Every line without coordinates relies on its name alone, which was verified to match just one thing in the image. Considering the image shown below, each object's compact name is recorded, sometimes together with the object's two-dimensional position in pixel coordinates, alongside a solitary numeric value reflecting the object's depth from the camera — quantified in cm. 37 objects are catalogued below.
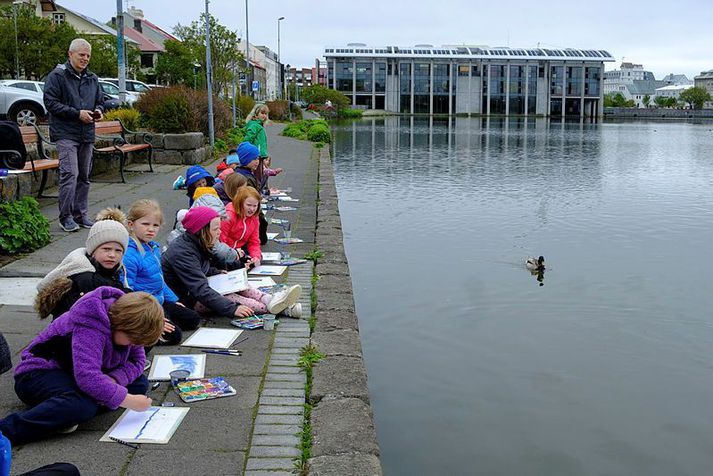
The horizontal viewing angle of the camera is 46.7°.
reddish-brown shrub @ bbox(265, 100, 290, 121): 4969
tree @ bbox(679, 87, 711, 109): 15675
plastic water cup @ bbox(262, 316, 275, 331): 575
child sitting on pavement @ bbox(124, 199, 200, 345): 527
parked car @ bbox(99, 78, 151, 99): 3195
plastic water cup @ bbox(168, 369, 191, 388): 453
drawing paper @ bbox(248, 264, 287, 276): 748
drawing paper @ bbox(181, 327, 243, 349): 530
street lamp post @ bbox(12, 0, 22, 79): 3969
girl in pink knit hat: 591
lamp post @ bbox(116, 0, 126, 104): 1923
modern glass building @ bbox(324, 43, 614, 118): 11312
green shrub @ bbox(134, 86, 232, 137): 1731
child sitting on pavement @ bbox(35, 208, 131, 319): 432
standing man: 839
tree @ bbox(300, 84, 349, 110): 9356
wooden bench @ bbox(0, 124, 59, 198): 1016
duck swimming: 984
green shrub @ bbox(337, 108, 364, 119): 8939
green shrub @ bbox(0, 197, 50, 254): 736
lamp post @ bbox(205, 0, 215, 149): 1882
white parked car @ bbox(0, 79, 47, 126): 2161
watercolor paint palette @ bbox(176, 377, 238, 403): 436
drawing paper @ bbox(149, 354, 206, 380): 469
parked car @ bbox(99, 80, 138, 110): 2686
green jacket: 1308
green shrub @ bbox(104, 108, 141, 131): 1645
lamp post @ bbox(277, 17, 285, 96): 7275
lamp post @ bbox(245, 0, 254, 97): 4618
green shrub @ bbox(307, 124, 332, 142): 3042
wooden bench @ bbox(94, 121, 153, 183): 1316
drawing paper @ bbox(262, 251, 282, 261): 810
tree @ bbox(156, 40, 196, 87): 6034
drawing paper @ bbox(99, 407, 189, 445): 382
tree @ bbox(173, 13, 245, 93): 3584
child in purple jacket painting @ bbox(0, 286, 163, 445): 377
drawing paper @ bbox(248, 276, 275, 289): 684
